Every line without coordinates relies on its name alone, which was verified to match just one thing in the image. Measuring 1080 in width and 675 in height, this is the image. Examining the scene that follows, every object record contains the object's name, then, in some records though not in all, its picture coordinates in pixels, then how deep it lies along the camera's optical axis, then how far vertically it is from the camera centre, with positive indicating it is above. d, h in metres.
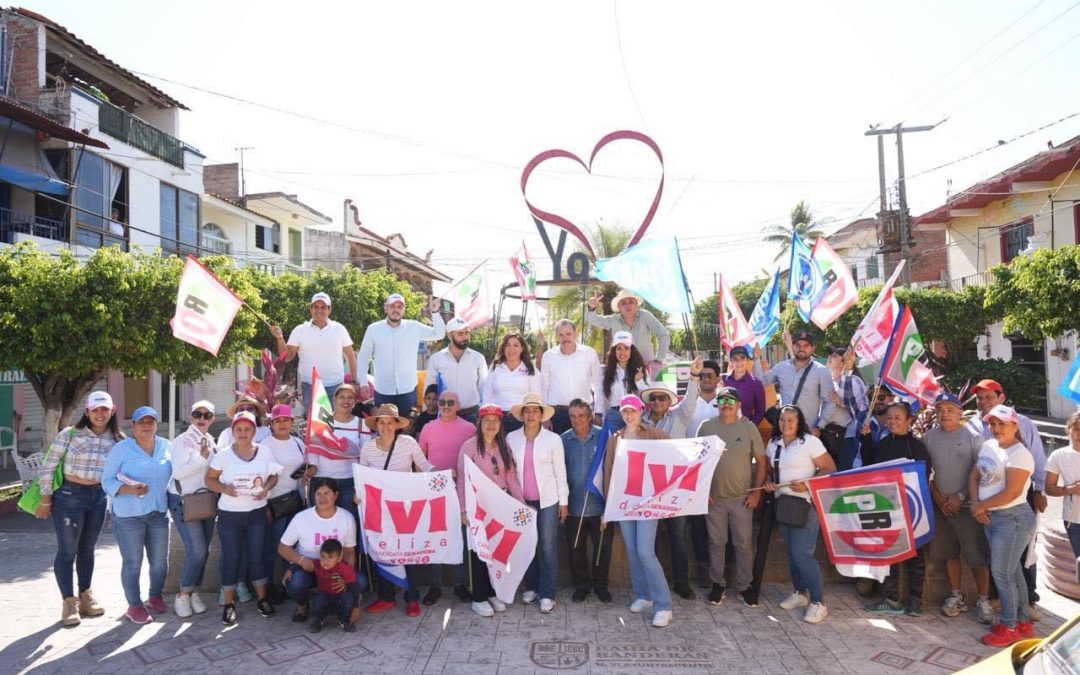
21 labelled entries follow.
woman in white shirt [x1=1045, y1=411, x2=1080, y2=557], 5.24 -0.98
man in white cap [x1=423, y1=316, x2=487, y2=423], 7.16 -0.11
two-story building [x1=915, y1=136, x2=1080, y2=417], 19.89 +3.94
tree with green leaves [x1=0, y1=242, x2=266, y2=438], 11.08 +0.71
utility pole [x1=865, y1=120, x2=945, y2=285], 23.20 +5.43
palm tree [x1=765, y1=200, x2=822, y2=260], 52.34 +9.56
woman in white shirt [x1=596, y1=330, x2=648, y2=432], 6.85 -0.18
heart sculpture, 10.02 +2.58
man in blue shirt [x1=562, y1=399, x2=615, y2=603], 6.16 -1.38
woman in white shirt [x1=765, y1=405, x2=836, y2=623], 5.82 -1.10
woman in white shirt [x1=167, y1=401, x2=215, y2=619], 5.92 -1.08
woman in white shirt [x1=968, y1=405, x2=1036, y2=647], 5.24 -1.26
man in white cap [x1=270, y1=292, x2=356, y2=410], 7.53 +0.13
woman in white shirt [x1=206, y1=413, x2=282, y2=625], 5.82 -1.16
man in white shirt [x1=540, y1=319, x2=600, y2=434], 6.87 -0.19
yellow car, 2.58 -1.17
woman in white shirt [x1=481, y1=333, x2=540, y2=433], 6.73 -0.20
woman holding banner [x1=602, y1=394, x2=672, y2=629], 5.70 -1.63
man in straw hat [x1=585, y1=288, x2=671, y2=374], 7.56 +0.29
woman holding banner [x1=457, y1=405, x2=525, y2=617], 5.93 -0.89
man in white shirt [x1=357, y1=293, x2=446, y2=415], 7.30 +0.04
